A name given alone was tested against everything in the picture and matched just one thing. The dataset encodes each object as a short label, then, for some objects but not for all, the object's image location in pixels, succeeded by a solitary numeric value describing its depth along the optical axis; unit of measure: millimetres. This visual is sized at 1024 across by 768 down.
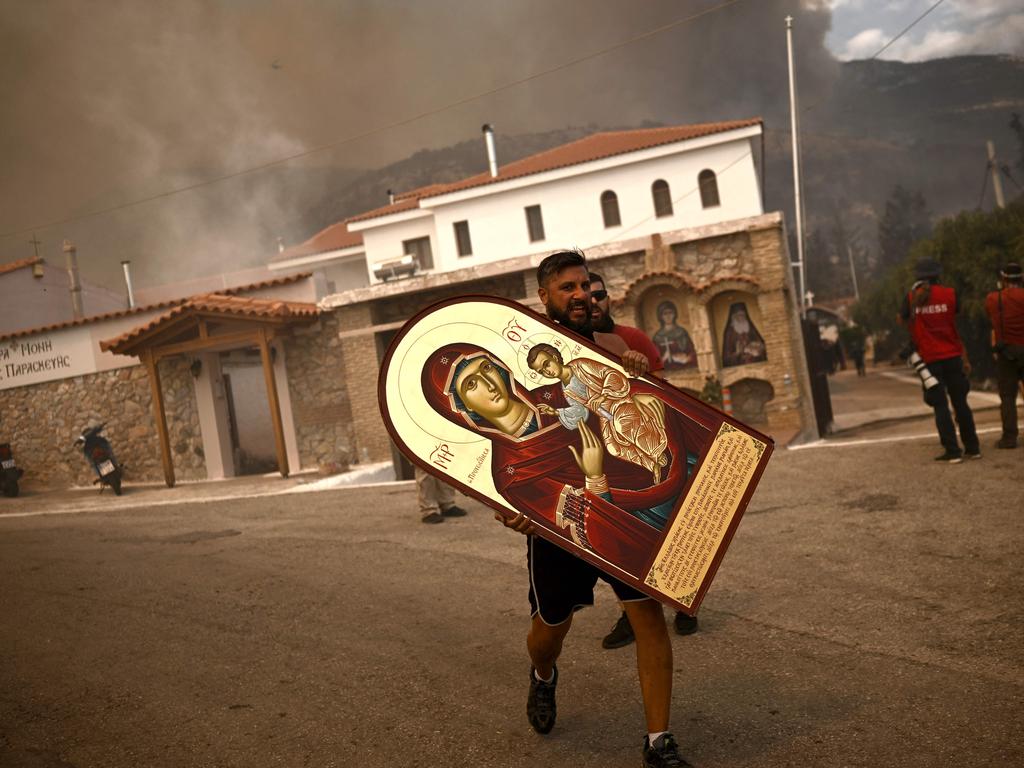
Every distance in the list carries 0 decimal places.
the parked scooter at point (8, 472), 19844
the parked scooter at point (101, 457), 17953
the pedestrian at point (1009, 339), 8008
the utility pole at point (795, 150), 29641
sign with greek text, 21844
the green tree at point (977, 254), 24188
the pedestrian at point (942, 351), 7969
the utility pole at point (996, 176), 31594
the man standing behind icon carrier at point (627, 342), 3721
